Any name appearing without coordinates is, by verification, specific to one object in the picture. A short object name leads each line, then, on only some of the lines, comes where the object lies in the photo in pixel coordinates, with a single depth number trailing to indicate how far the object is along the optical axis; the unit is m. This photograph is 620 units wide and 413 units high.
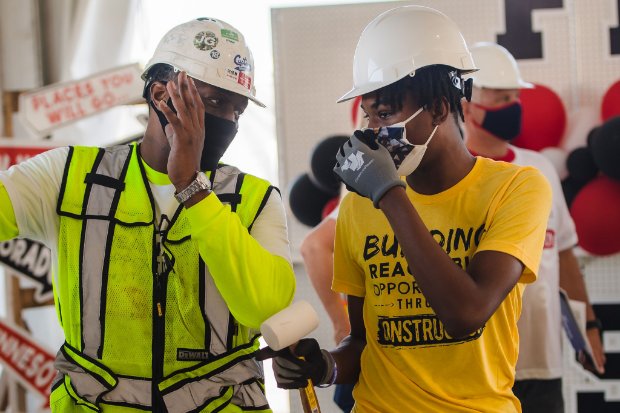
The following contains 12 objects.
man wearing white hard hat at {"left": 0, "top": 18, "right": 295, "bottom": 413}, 2.05
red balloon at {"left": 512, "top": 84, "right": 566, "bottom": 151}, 4.75
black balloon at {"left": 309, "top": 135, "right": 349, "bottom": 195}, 4.64
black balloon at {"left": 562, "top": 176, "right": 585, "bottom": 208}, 4.81
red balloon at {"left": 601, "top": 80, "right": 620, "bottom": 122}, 4.71
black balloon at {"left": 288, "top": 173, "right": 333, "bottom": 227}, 4.83
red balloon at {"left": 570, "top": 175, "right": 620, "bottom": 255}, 4.64
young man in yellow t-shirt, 1.94
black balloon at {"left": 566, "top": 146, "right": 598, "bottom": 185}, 4.75
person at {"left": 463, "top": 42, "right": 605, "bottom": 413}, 3.76
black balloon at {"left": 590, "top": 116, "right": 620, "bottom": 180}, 4.52
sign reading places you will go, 4.86
